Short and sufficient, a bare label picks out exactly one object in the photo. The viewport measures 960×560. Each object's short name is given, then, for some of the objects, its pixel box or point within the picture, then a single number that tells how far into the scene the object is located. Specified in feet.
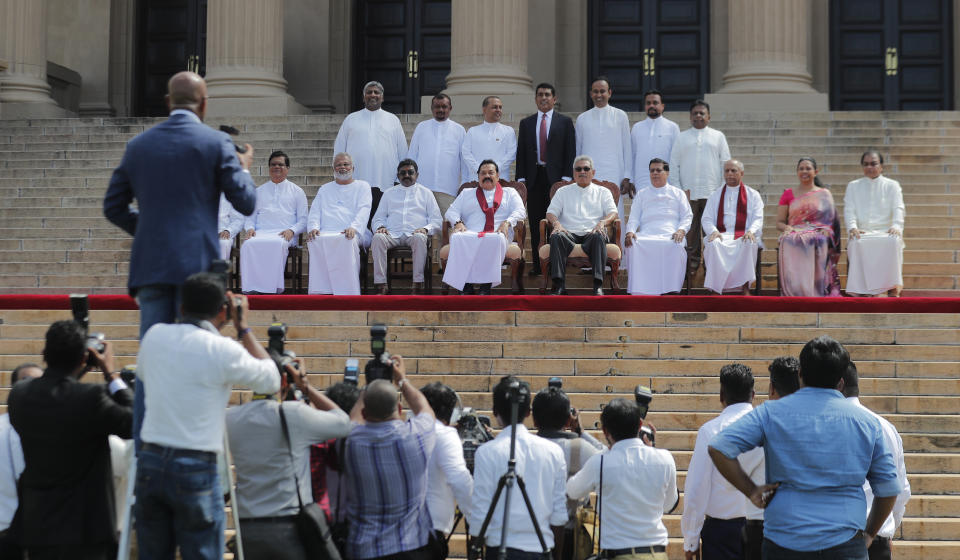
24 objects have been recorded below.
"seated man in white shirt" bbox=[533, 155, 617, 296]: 41.88
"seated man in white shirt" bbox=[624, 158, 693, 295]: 43.01
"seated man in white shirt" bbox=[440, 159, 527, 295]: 42.68
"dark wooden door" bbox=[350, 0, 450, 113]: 75.97
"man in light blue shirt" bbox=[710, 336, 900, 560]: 16.26
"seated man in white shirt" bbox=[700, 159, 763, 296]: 43.19
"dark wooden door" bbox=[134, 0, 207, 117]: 78.74
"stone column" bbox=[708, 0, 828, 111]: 61.57
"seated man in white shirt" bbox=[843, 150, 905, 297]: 43.47
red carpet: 36.27
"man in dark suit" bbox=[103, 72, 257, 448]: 17.71
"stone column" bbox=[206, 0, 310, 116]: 64.08
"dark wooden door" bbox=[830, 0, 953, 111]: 72.23
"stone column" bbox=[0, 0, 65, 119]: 67.31
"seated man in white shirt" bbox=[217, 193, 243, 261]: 45.47
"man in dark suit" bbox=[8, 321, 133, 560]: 17.63
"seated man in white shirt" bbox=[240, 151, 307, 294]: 44.60
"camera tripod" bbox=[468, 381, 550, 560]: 18.72
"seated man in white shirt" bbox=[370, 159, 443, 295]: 44.34
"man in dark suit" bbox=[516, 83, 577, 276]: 47.88
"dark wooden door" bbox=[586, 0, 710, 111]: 73.41
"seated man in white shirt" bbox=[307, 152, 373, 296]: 43.75
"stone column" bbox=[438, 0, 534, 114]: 61.77
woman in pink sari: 42.06
